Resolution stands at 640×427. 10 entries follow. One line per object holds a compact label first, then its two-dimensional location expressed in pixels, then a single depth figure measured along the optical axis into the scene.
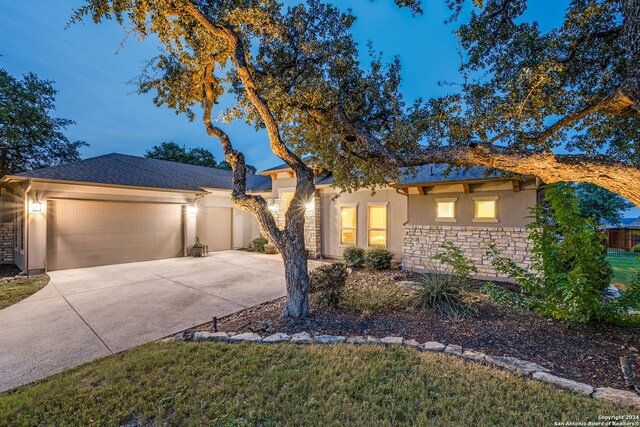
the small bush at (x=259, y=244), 12.40
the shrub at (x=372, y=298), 4.71
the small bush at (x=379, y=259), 8.62
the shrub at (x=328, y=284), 5.04
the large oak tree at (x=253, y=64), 4.42
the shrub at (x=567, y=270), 3.31
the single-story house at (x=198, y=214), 7.67
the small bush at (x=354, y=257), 9.03
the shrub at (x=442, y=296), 4.55
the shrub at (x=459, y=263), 4.59
